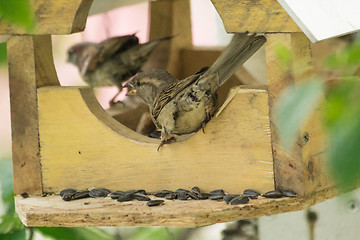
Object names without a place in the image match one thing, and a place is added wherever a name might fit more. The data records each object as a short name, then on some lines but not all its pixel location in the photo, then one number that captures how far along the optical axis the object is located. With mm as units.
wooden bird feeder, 4242
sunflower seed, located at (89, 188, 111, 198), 4311
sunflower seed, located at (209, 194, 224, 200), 4265
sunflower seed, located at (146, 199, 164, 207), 4255
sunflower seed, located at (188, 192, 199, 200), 4273
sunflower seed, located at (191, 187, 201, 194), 4287
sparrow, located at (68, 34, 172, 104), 4613
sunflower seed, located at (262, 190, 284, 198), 4257
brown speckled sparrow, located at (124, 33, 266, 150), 4273
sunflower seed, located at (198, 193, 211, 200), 4270
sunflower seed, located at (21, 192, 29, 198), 4342
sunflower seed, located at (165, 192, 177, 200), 4278
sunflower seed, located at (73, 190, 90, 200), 4307
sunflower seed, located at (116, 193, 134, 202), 4283
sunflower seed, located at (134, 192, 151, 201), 4284
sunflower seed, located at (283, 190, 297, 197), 4256
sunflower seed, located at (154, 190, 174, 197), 4296
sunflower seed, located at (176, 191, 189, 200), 4274
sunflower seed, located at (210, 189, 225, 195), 4281
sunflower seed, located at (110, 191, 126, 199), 4300
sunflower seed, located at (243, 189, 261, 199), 4263
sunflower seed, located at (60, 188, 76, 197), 4331
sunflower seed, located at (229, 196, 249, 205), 4240
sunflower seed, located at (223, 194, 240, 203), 4252
